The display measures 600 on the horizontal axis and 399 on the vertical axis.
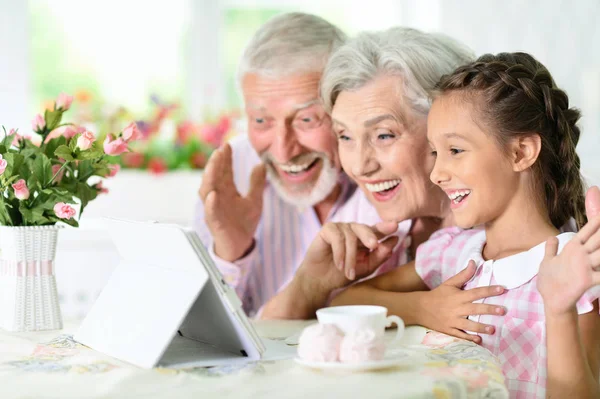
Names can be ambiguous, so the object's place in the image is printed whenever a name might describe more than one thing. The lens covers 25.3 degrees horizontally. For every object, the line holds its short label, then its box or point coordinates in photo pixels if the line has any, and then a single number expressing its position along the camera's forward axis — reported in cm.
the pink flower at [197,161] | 424
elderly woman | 225
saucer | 159
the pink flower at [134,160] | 421
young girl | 189
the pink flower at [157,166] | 418
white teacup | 162
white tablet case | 166
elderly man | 252
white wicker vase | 196
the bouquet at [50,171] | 195
